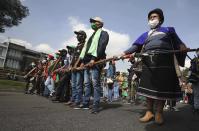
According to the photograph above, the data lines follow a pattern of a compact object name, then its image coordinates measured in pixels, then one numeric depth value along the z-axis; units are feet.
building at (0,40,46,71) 155.27
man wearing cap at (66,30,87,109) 12.54
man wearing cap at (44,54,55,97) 19.09
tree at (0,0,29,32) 61.93
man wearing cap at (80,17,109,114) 10.93
